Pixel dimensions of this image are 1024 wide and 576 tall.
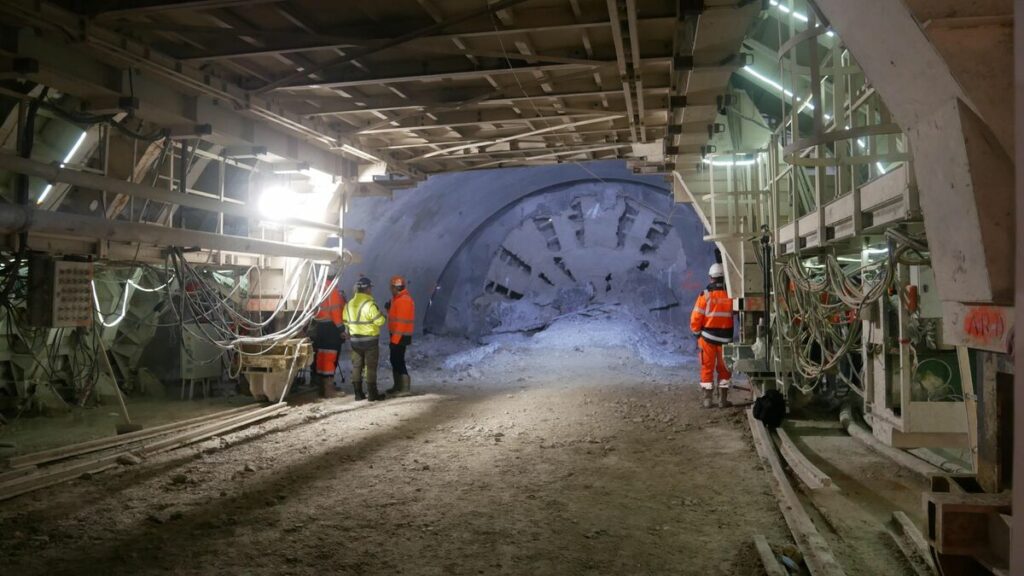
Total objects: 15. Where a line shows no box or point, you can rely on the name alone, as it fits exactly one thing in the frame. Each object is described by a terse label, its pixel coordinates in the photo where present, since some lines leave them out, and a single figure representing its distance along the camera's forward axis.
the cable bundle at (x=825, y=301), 4.17
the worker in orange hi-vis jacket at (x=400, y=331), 10.23
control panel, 5.77
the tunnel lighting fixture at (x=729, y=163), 8.45
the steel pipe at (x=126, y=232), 4.89
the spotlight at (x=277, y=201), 8.29
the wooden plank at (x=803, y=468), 5.20
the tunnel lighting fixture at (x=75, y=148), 6.86
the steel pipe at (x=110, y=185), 4.77
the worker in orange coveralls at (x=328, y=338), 10.05
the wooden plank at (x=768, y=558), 3.59
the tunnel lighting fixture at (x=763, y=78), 9.20
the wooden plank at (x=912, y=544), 3.79
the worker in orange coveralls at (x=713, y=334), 8.67
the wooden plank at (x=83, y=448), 5.65
